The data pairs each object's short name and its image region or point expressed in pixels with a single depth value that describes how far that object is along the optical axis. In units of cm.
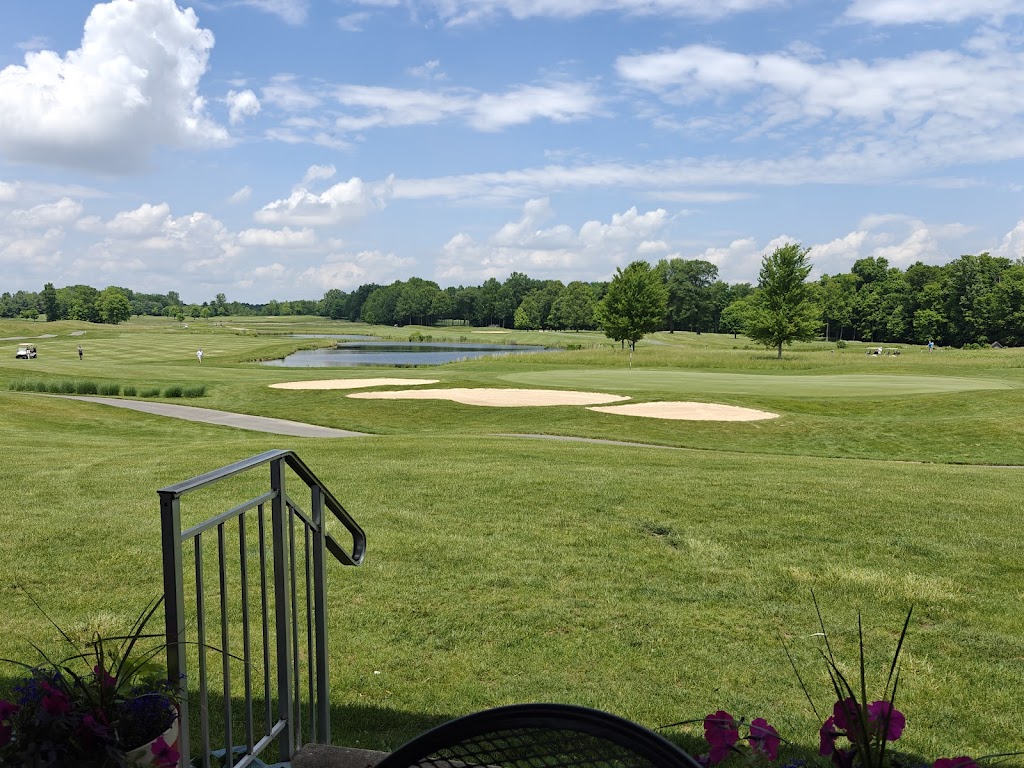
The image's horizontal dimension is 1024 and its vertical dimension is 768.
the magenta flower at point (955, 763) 177
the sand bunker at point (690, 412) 2253
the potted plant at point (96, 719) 235
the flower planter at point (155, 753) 246
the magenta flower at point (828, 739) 200
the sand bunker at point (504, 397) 2608
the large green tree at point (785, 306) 5269
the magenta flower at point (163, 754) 246
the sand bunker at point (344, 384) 3136
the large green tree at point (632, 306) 5612
